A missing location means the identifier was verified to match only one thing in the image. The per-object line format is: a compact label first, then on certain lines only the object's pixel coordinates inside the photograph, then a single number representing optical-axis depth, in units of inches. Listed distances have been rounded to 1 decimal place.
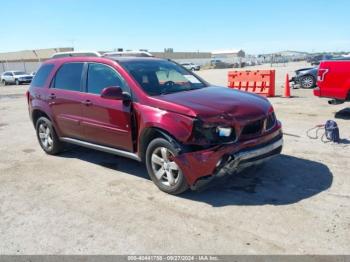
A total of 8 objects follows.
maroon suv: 168.4
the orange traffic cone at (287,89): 556.7
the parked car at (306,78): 660.1
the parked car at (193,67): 2320.4
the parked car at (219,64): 2646.7
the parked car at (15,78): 1453.0
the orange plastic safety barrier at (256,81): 564.1
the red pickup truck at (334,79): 349.7
